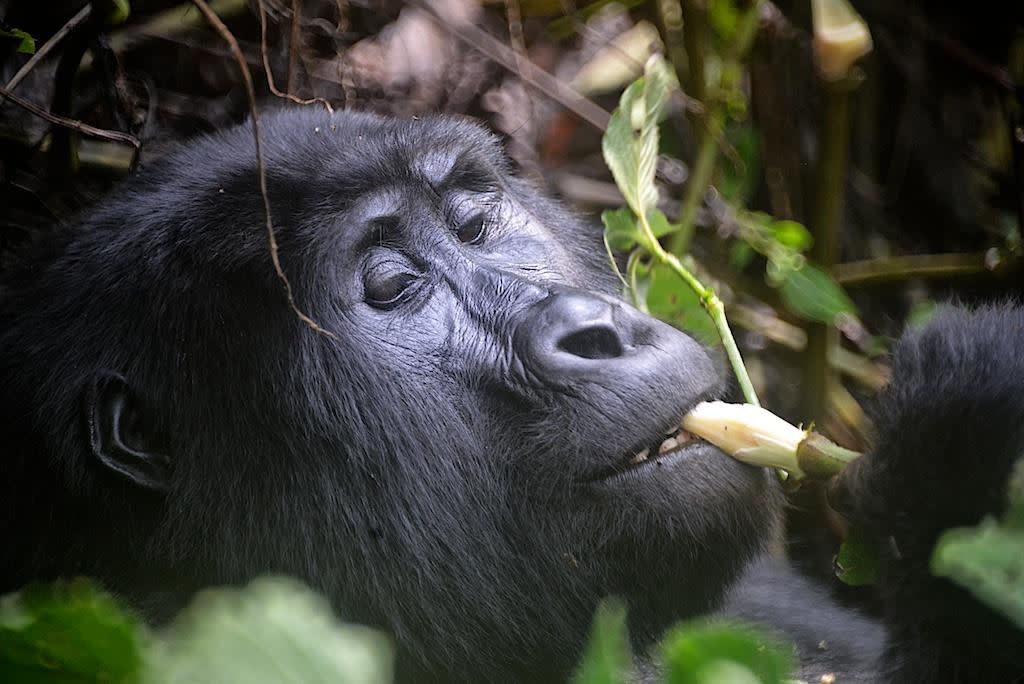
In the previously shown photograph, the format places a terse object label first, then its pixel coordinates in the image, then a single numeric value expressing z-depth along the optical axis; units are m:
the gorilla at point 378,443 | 3.45
